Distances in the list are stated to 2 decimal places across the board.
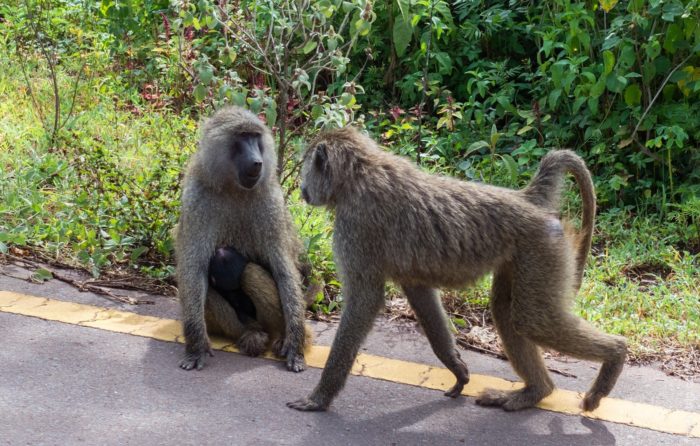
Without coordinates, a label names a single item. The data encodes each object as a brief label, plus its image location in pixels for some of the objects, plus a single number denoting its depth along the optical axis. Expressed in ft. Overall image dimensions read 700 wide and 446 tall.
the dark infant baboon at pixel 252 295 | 13.38
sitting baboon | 13.15
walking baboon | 11.55
